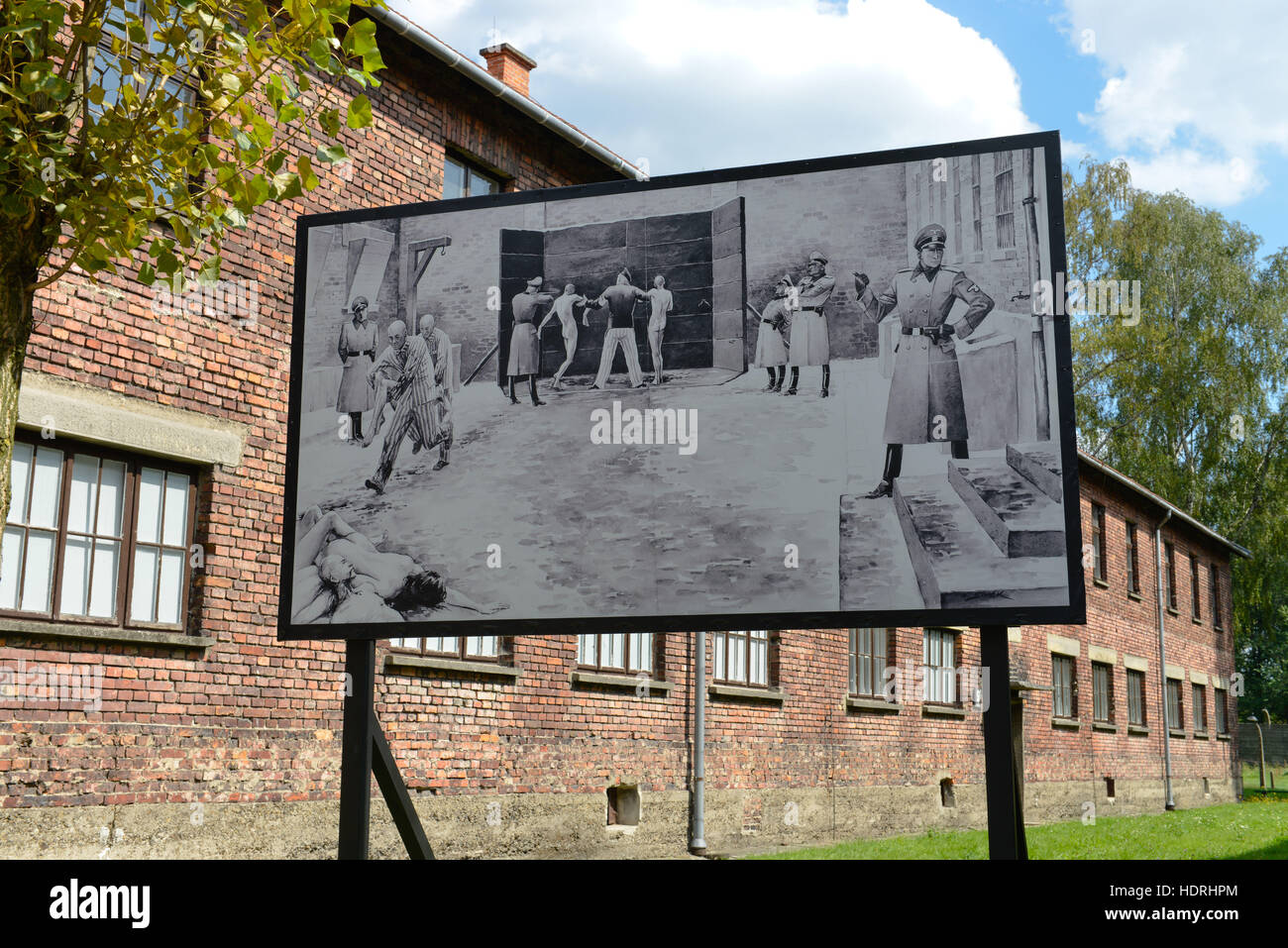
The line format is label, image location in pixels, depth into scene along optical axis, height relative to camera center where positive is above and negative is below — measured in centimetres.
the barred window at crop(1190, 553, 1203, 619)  3366 +294
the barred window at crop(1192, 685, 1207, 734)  3425 -32
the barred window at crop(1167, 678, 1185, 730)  3209 -28
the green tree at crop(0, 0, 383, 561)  572 +261
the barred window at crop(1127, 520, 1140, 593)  2914 +300
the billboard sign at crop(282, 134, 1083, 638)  598 +145
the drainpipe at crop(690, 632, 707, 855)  1504 -84
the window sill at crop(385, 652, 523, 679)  1177 +19
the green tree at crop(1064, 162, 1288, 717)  3256 +873
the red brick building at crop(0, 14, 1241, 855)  917 +17
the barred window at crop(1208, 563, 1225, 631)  3522 +294
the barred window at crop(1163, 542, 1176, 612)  3166 +317
